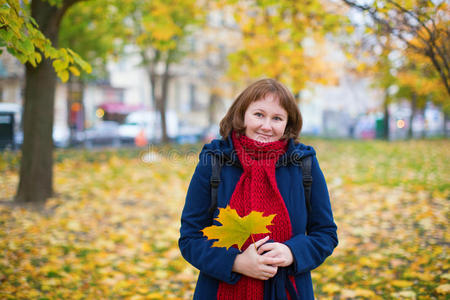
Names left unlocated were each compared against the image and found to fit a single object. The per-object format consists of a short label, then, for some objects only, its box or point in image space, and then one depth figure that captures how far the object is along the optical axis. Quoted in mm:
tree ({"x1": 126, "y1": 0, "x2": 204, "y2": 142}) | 8781
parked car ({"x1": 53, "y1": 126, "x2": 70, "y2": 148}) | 20700
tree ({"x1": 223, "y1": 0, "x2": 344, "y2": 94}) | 6090
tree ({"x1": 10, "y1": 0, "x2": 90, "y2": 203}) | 6109
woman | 1722
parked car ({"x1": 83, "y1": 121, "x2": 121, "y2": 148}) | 22969
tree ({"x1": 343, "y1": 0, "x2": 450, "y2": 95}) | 3803
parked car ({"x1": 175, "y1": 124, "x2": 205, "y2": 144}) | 26516
